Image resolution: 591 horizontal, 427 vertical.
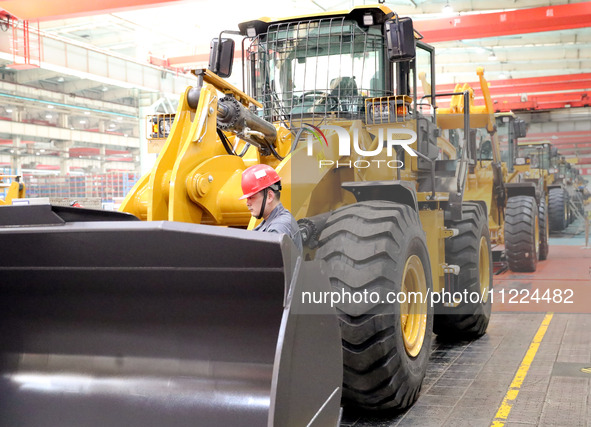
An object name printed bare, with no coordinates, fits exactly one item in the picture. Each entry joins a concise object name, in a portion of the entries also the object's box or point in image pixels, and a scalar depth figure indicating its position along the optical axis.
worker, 3.98
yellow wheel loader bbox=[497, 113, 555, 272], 11.99
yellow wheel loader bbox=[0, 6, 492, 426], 3.09
